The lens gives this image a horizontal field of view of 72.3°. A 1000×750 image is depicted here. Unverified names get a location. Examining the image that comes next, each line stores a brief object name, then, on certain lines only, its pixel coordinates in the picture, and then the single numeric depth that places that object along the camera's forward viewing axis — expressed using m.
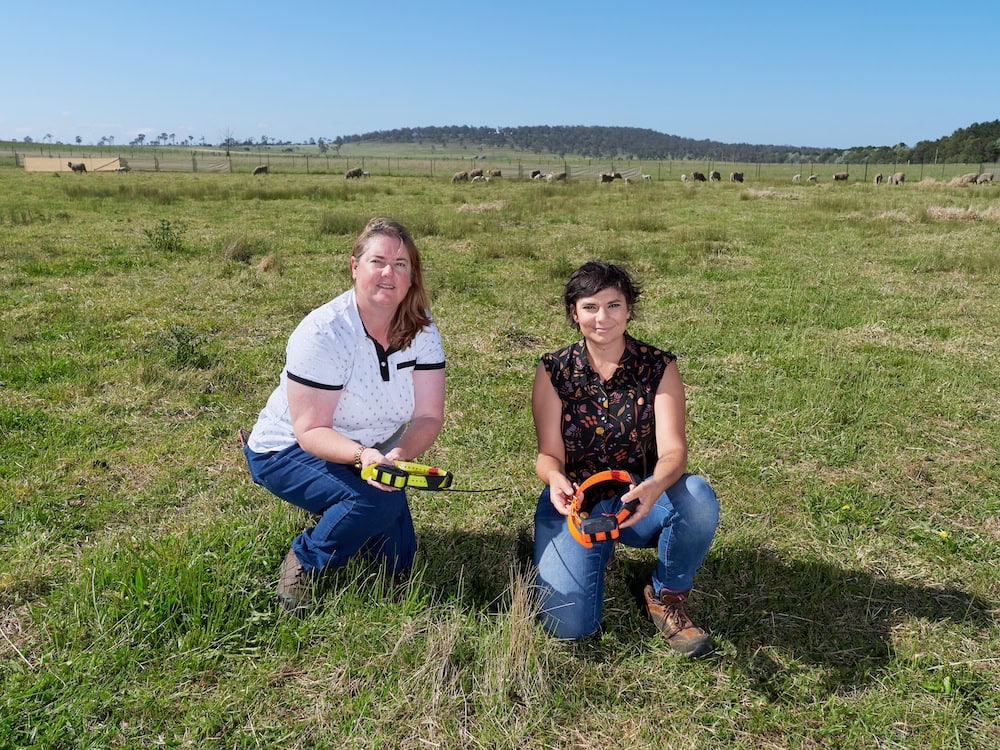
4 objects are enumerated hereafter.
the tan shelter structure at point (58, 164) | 48.50
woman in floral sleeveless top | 2.62
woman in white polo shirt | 2.63
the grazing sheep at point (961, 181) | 29.75
